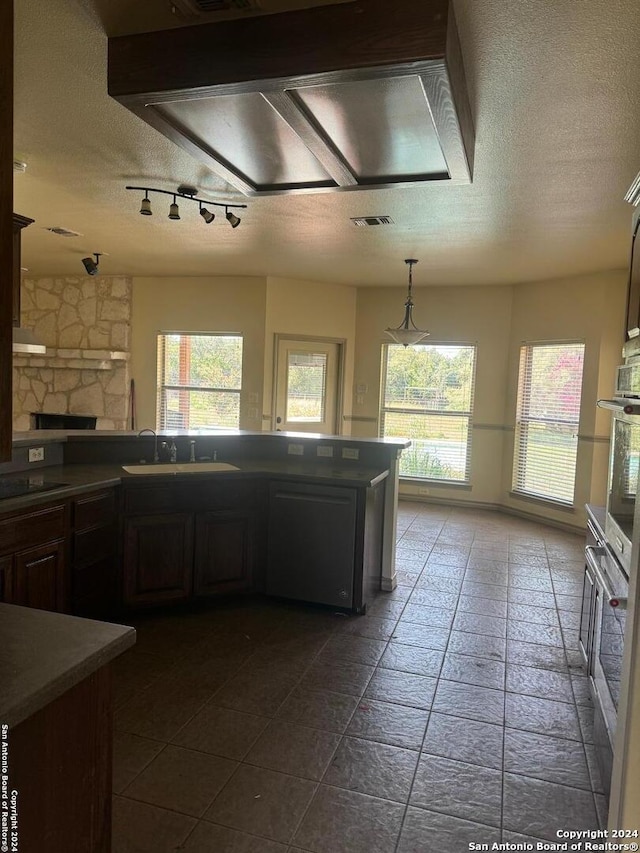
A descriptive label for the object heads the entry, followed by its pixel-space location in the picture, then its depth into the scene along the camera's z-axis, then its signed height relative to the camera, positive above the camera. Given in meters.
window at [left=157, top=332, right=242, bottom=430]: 6.81 +0.14
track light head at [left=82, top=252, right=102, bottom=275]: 5.53 +1.21
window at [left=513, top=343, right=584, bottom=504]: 5.99 -0.16
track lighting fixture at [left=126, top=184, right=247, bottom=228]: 3.53 +1.22
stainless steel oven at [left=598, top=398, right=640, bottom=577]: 2.09 -0.30
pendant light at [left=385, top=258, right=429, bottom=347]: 5.54 +0.65
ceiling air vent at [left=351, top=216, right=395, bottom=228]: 4.05 +1.30
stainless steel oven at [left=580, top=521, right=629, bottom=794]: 2.07 -0.96
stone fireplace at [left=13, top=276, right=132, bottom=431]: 7.01 +0.51
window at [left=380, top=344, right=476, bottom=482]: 6.99 -0.06
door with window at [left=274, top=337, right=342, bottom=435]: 6.76 +0.13
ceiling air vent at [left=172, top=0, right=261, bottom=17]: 1.79 +1.25
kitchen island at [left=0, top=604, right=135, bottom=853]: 1.05 -0.70
